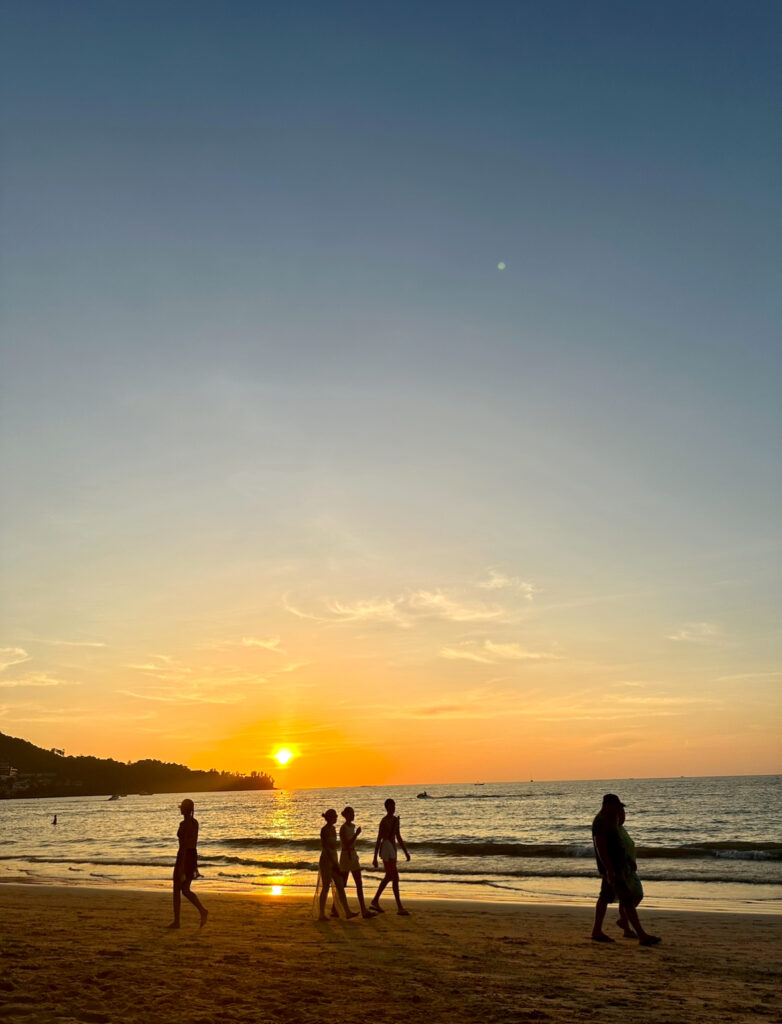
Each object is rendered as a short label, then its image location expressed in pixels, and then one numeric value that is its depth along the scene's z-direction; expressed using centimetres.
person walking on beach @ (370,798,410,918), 1459
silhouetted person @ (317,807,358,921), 1450
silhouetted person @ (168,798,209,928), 1270
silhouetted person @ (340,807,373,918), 1453
